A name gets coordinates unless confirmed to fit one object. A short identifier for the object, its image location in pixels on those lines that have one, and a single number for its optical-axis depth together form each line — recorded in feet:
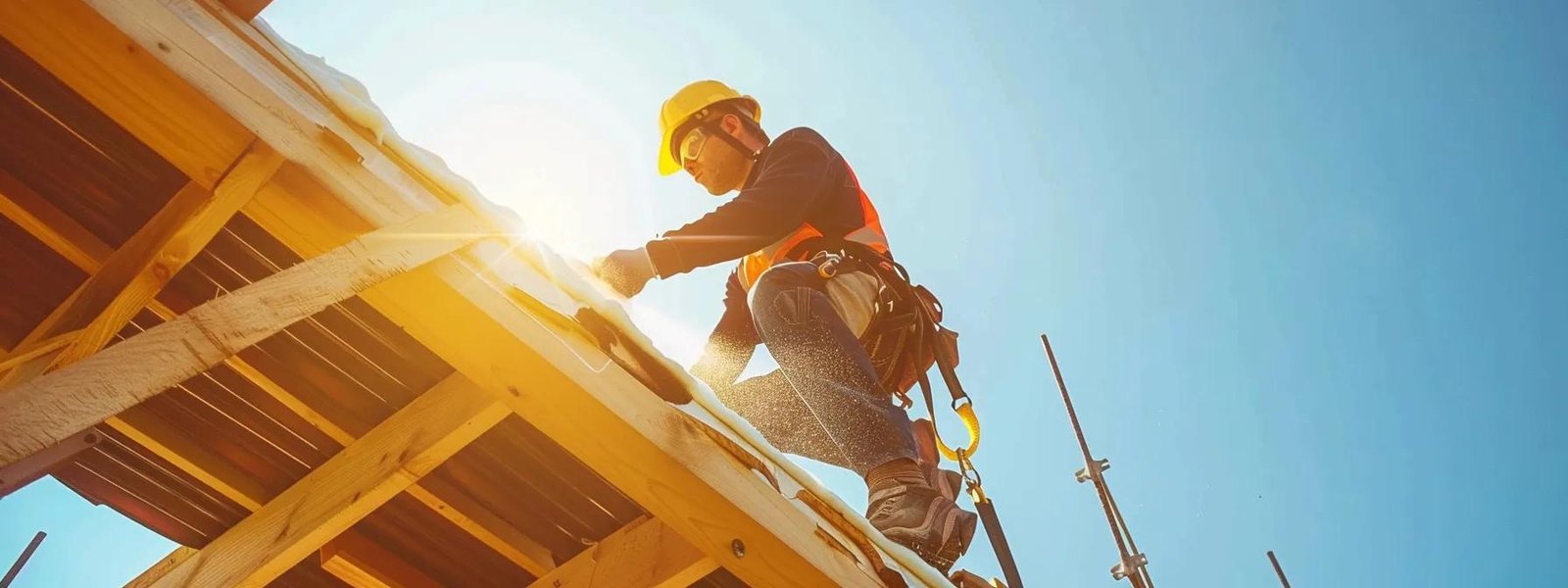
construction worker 9.71
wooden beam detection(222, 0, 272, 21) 7.03
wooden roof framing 5.90
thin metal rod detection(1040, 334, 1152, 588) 31.81
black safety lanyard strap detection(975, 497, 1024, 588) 13.12
